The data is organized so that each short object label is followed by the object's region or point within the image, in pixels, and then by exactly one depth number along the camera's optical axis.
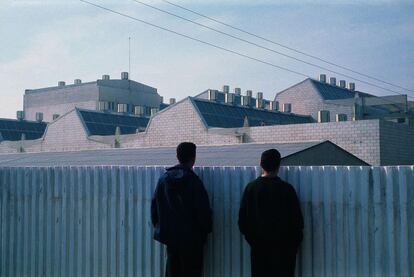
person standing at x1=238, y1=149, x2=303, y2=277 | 4.40
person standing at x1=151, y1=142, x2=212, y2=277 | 4.79
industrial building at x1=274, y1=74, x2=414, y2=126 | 28.39
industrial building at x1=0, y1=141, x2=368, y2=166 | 16.92
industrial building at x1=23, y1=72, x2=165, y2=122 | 50.97
